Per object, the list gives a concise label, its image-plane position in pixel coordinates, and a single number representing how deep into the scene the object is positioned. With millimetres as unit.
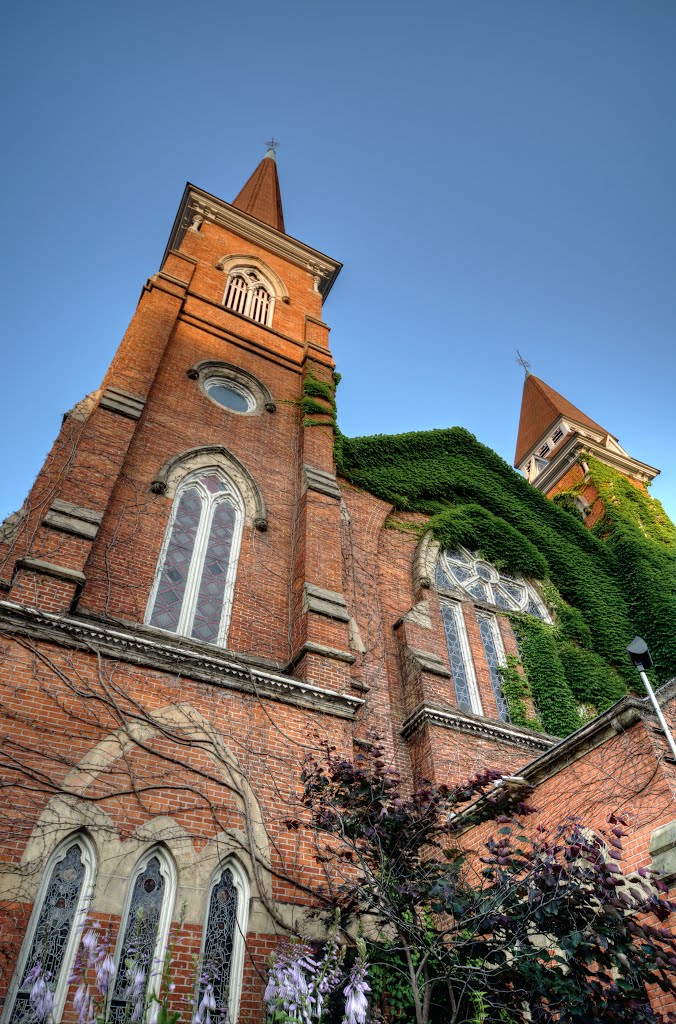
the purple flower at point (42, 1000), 3947
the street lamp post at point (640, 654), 7793
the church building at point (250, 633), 6250
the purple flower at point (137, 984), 4145
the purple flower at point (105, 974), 3926
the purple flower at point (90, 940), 4008
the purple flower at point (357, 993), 4176
